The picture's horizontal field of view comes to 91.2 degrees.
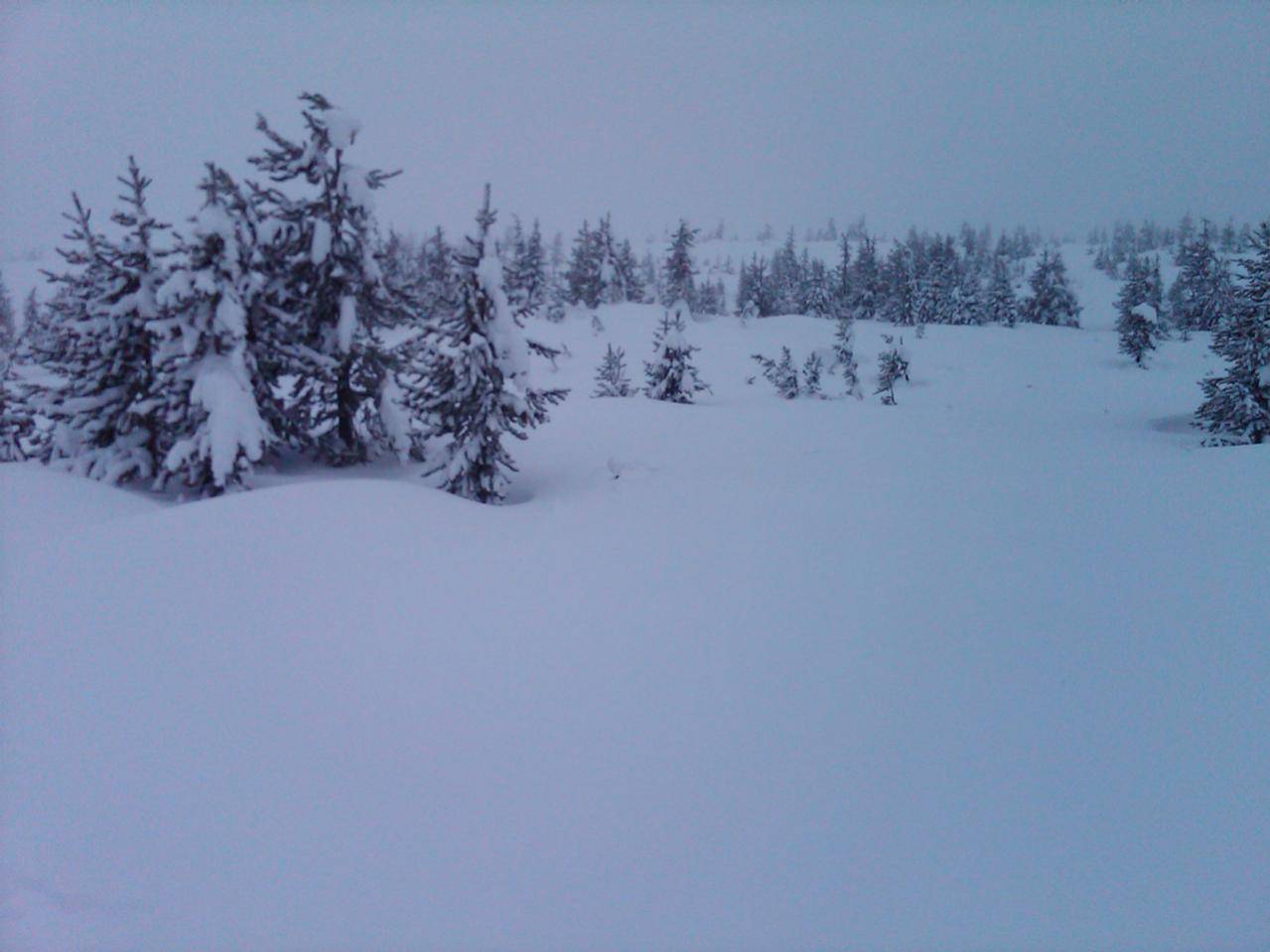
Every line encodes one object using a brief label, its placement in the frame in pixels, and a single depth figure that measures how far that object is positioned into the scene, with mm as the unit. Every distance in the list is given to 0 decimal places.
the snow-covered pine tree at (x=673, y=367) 27531
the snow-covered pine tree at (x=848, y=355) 33312
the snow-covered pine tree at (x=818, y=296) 66312
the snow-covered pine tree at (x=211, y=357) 12727
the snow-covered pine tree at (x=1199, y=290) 52406
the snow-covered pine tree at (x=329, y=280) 14867
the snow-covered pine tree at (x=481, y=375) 12875
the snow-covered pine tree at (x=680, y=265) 56125
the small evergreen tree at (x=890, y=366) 31156
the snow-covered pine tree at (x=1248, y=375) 19141
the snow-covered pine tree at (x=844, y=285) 68419
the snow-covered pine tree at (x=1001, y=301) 59656
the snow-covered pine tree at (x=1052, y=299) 61906
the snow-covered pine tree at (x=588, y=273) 66500
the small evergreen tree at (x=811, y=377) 31500
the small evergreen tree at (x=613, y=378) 30109
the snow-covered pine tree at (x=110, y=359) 13859
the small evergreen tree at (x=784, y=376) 30203
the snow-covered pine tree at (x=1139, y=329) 40531
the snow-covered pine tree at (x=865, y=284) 64688
